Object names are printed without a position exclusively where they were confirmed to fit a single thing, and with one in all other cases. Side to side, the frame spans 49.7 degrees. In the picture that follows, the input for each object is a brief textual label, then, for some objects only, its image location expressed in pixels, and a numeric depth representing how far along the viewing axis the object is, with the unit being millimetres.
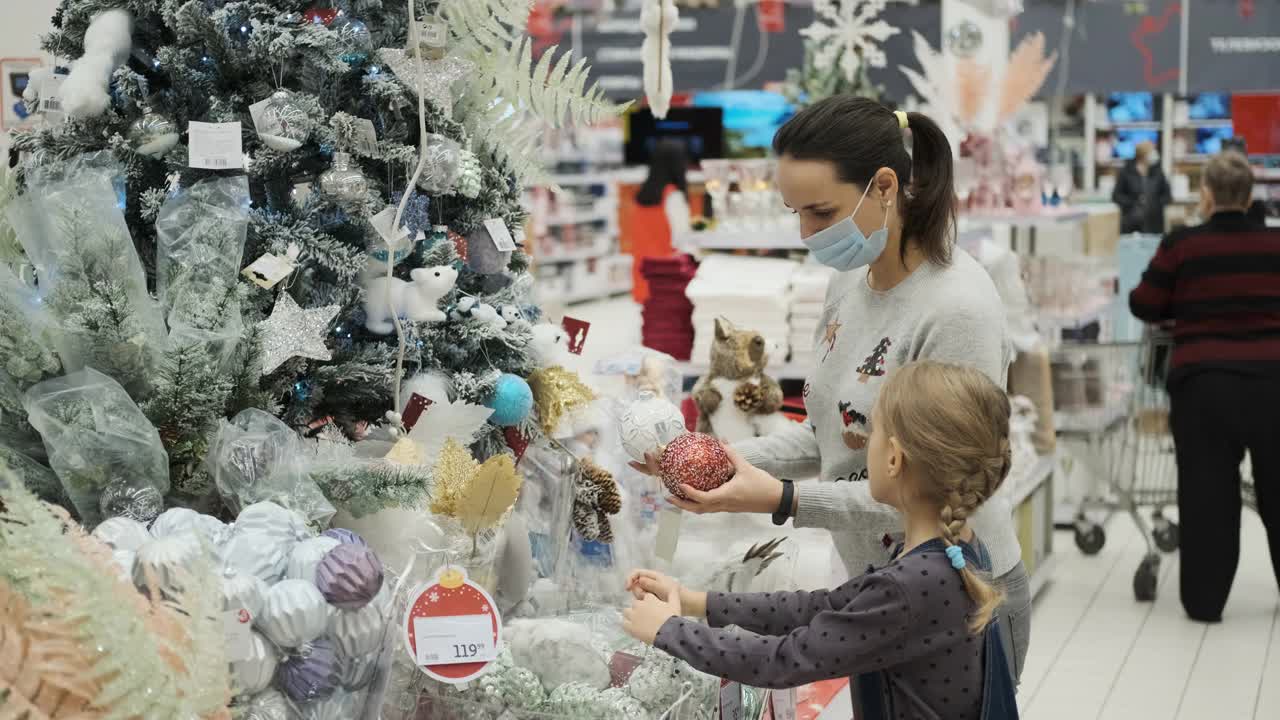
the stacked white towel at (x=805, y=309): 4832
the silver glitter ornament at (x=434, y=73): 2371
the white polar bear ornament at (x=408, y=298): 2355
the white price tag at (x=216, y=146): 2193
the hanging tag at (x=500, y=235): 2535
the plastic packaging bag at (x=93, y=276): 1932
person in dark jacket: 12398
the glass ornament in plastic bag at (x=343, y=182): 2264
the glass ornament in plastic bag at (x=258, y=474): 1982
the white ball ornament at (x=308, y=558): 1799
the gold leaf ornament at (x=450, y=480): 2062
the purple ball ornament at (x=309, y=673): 1733
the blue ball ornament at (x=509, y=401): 2445
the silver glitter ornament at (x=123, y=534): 1754
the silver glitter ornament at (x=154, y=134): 2240
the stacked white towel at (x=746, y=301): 4840
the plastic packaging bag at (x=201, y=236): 2111
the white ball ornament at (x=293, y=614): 1701
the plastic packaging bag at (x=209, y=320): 2020
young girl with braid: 1816
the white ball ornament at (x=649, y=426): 2398
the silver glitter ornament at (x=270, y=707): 1693
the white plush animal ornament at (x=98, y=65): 2227
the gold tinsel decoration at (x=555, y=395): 2605
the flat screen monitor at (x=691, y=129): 16000
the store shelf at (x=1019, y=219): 6113
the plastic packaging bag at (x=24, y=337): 1880
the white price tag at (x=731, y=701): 2135
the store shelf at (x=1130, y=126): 14992
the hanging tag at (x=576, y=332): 2811
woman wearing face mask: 2105
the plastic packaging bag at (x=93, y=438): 1856
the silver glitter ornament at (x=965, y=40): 6133
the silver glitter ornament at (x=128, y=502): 1882
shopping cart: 5984
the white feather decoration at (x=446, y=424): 2287
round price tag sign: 1854
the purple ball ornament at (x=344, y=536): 1872
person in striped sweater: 5293
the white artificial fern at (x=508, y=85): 2496
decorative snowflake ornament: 5652
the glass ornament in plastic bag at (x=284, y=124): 2242
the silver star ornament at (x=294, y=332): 2154
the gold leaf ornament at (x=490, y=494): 1992
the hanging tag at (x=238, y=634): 1618
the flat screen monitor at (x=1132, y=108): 15039
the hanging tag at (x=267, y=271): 2215
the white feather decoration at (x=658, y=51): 3252
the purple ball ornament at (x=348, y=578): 1751
